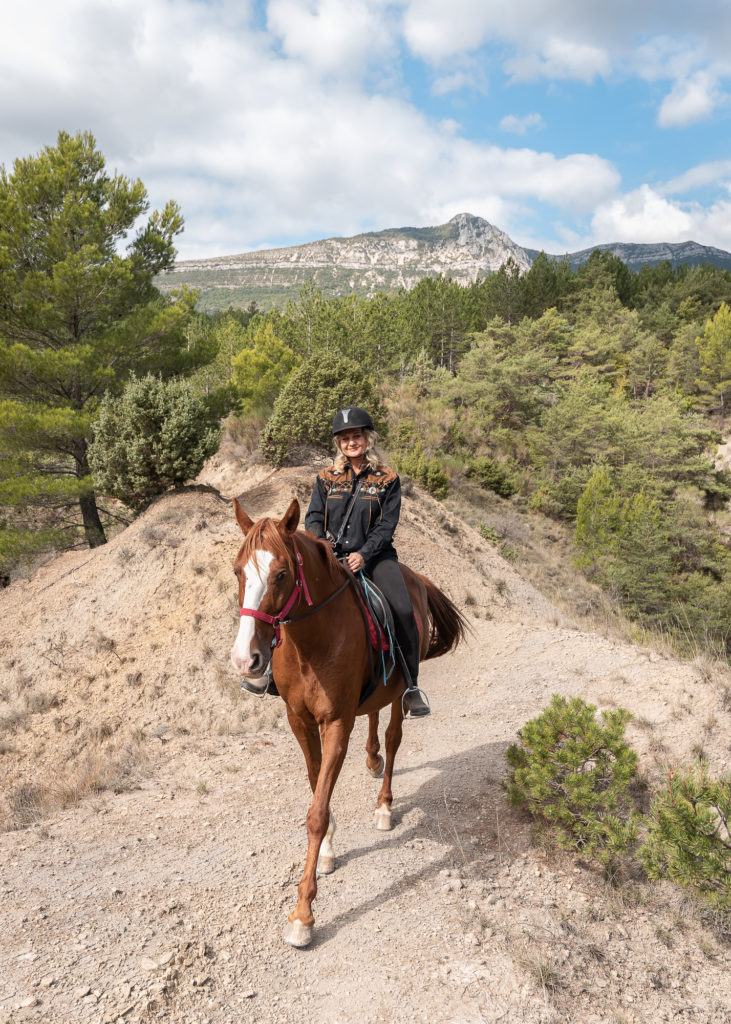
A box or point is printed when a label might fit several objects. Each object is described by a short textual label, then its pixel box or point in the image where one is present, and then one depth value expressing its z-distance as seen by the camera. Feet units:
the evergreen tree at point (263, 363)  95.96
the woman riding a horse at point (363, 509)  14.83
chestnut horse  9.64
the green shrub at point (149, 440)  40.06
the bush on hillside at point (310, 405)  56.70
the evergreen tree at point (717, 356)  147.57
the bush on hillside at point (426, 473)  70.23
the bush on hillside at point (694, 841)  11.16
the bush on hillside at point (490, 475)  88.48
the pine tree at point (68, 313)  41.16
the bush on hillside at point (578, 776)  13.46
